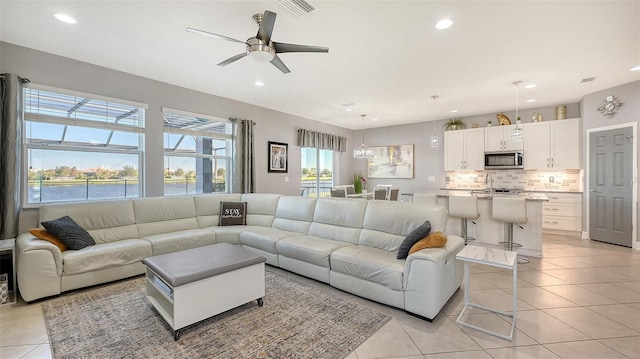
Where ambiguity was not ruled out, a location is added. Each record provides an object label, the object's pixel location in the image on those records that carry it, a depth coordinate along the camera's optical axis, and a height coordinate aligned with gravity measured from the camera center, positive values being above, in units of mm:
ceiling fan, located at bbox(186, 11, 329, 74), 2328 +1204
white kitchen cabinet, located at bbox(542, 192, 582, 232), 5493 -676
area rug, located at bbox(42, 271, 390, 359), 2010 -1258
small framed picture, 6121 +515
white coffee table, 2207 -925
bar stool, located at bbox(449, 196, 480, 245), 4480 -465
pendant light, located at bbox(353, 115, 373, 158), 6409 +597
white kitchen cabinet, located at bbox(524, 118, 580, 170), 5520 +724
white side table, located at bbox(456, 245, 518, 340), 2223 -683
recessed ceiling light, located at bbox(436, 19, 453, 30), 2598 +1509
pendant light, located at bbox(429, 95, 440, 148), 5180 +788
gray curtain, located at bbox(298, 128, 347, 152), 6824 +1057
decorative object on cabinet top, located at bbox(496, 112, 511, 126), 6174 +1365
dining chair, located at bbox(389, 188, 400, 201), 5816 -304
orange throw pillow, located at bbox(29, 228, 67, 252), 2972 -633
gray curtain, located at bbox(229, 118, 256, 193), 5383 +443
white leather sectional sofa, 2564 -798
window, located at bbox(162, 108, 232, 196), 4660 +482
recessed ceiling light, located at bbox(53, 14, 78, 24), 2594 +1566
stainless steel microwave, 6012 +441
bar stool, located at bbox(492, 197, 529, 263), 4023 -497
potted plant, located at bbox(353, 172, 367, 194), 8136 -86
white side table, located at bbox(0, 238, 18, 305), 2762 -792
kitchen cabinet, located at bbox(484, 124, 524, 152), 6113 +911
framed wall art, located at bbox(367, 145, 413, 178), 7891 +514
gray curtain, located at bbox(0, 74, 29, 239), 3049 +306
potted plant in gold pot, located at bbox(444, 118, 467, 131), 6929 +1403
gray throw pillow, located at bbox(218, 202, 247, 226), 4598 -594
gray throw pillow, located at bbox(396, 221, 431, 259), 2705 -595
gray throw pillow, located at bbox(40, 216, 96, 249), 2990 -598
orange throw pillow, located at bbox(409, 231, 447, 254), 2590 -609
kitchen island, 4223 -812
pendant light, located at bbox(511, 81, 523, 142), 4650 +772
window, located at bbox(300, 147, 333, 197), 7199 +211
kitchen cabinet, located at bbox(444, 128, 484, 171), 6550 +733
